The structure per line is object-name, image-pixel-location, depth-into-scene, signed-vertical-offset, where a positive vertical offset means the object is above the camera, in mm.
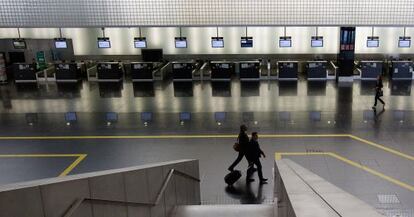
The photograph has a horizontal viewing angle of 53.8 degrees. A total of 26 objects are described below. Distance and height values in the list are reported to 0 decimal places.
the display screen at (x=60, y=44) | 21559 +186
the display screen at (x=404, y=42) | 20739 -607
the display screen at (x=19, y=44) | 22719 +316
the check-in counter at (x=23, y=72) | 21547 -1159
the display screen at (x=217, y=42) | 21545 -114
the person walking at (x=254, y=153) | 8805 -2485
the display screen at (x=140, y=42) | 21234 +74
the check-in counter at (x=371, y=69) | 20141 -1799
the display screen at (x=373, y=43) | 20830 -548
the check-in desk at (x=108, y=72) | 21359 -1373
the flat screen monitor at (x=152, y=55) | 22797 -654
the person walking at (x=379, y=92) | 14273 -2097
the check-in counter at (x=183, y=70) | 21047 -1470
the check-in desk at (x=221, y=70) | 21094 -1566
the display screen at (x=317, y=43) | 21234 -409
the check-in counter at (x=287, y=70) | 20641 -1684
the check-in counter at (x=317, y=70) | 20609 -1762
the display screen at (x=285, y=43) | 21156 -329
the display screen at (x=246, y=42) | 20906 -174
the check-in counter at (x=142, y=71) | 21359 -1444
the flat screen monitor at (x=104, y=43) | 21750 +103
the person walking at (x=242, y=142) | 9070 -2275
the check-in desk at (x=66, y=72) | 21562 -1305
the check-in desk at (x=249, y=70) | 20844 -1619
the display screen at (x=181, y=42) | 21594 -24
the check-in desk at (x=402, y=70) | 19828 -1884
